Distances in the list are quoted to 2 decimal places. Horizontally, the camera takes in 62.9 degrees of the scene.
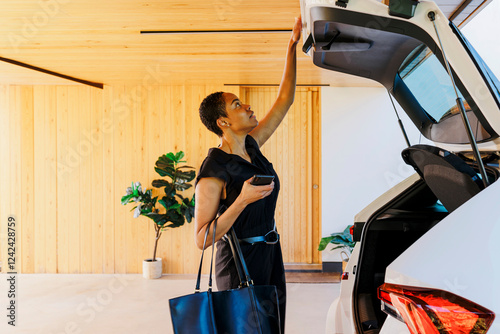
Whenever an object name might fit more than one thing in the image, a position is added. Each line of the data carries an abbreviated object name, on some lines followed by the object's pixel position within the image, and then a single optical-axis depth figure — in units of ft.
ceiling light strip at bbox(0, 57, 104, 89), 14.02
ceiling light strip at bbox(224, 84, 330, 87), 18.61
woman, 4.48
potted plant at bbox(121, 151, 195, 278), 17.28
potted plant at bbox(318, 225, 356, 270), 16.42
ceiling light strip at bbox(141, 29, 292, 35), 10.86
